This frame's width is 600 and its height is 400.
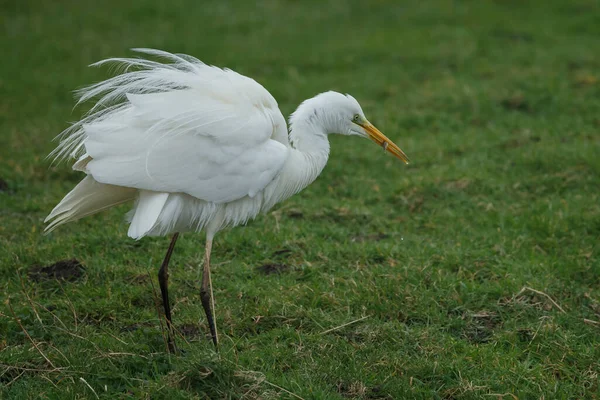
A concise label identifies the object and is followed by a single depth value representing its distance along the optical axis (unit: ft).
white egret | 27.78
